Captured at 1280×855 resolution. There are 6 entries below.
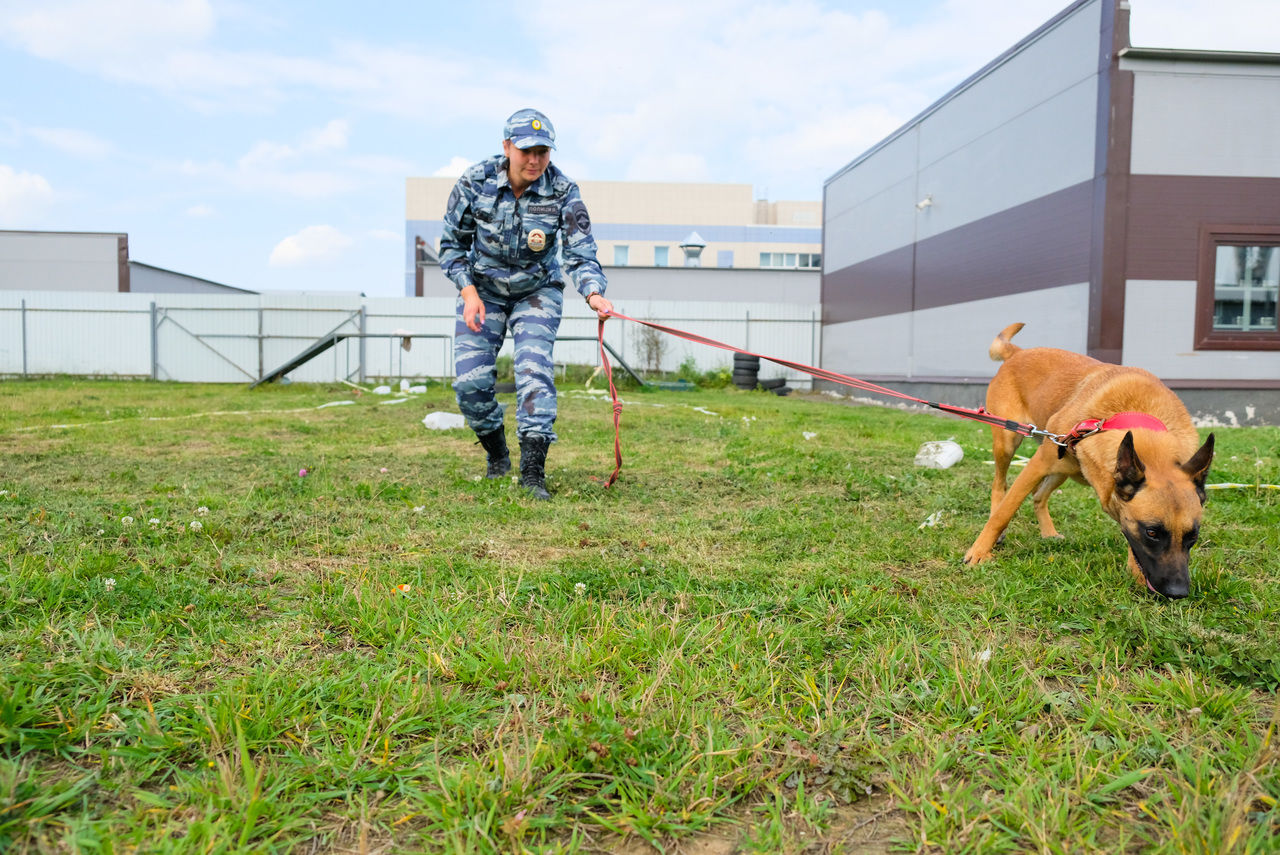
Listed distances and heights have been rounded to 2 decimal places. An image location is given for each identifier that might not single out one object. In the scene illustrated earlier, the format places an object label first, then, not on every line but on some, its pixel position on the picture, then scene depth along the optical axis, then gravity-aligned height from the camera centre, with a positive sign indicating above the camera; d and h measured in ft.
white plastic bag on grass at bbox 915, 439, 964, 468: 19.06 -1.70
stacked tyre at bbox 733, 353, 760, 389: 61.11 +0.69
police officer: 15.17 +2.06
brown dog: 8.45 -0.77
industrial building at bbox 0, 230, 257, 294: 83.97 +10.98
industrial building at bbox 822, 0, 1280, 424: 34.68 +8.61
